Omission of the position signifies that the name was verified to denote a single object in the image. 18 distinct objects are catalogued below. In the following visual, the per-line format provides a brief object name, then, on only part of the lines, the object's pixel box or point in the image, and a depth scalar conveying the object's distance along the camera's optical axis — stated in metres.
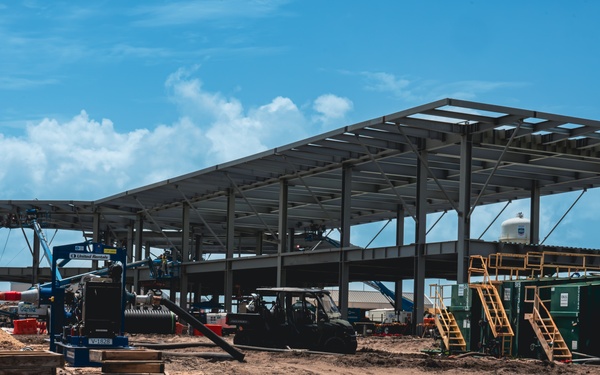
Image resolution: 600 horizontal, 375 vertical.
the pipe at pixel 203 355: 25.16
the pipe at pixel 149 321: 39.25
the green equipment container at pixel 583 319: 28.20
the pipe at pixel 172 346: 26.71
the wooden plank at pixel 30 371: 15.99
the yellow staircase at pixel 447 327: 32.25
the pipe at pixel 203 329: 22.02
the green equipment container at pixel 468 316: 31.80
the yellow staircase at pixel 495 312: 30.55
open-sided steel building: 37.81
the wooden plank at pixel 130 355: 17.73
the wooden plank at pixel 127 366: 17.50
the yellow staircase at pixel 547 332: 28.66
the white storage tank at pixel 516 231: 41.81
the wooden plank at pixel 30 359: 16.00
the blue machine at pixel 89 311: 19.17
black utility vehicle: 29.89
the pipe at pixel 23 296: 19.91
